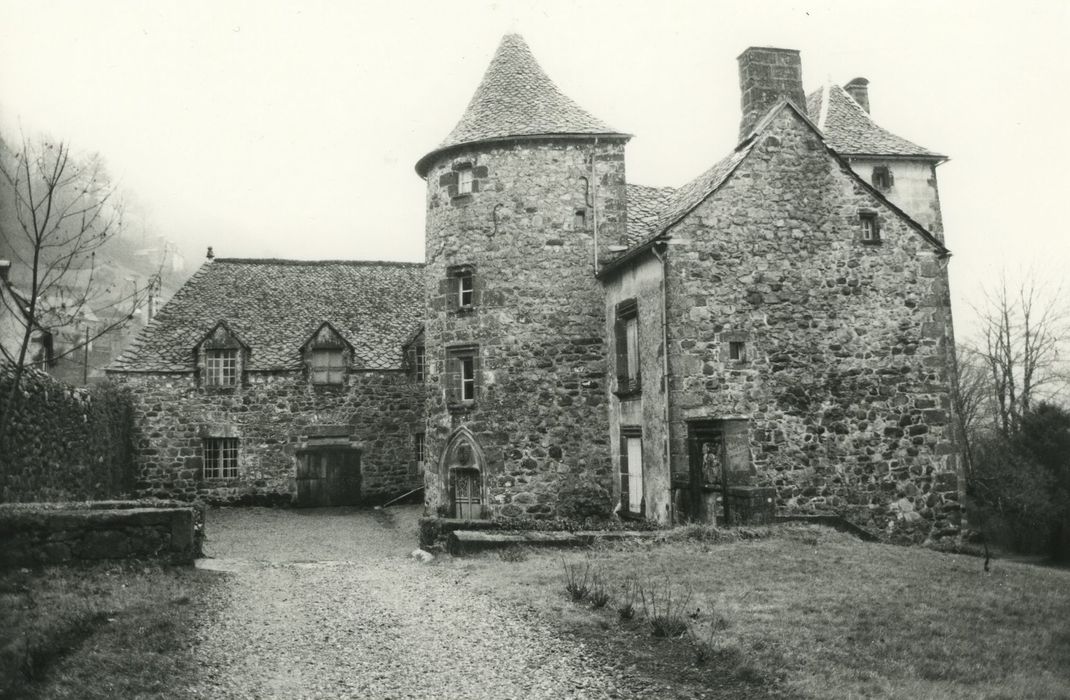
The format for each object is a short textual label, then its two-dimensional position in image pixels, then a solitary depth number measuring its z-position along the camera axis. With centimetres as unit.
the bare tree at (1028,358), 2762
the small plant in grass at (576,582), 1007
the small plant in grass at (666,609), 843
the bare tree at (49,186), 908
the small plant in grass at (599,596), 968
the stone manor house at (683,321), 1712
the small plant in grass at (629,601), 905
